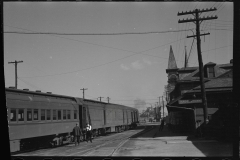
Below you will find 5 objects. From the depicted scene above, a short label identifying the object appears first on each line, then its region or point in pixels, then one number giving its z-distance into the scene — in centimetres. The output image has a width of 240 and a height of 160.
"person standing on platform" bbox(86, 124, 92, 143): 2205
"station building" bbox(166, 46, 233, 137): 1978
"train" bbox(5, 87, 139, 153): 1404
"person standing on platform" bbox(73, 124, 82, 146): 1997
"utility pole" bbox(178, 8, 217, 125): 2100
